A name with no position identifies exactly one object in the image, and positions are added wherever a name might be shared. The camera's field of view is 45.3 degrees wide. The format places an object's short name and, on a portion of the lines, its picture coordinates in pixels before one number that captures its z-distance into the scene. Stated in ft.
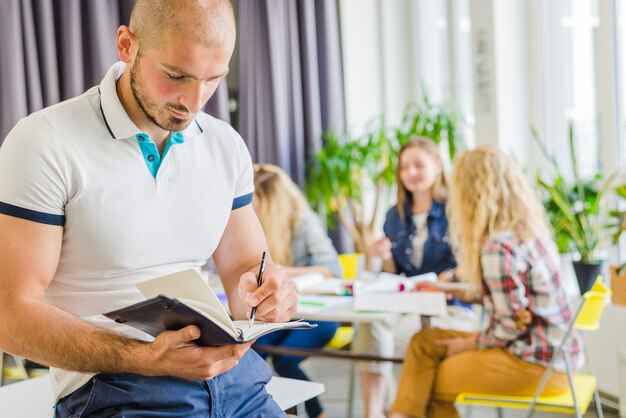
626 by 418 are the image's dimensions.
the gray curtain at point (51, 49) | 13.38
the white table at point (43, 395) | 5.86
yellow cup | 13.77
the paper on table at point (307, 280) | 10.68
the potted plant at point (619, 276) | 9.77
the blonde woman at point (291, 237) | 12.19
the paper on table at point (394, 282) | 10.20
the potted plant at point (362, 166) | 16.58
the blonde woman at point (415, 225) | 12.71
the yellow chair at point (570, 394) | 8.23
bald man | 4.59
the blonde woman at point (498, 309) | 8.74
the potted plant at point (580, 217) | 11.80
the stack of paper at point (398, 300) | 9.25
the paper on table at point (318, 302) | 9.53
